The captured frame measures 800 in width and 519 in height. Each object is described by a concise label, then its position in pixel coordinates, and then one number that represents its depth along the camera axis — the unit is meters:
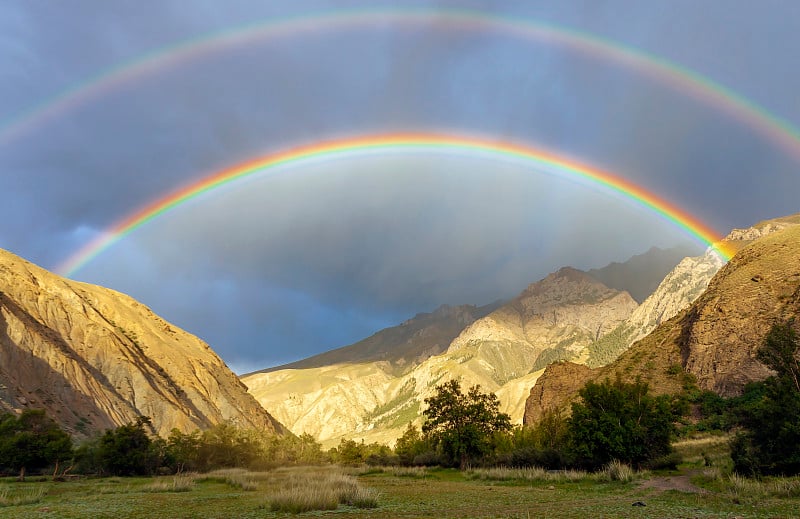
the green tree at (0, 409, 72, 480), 43.84
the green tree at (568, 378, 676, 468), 36.12
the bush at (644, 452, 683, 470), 34.38
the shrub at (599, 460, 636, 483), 29.22
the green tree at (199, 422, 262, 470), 77.56
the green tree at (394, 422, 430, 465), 70.01
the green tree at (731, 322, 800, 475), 23.00
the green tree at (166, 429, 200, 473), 67.12
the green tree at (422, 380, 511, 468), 54.25
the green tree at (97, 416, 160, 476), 55.84
